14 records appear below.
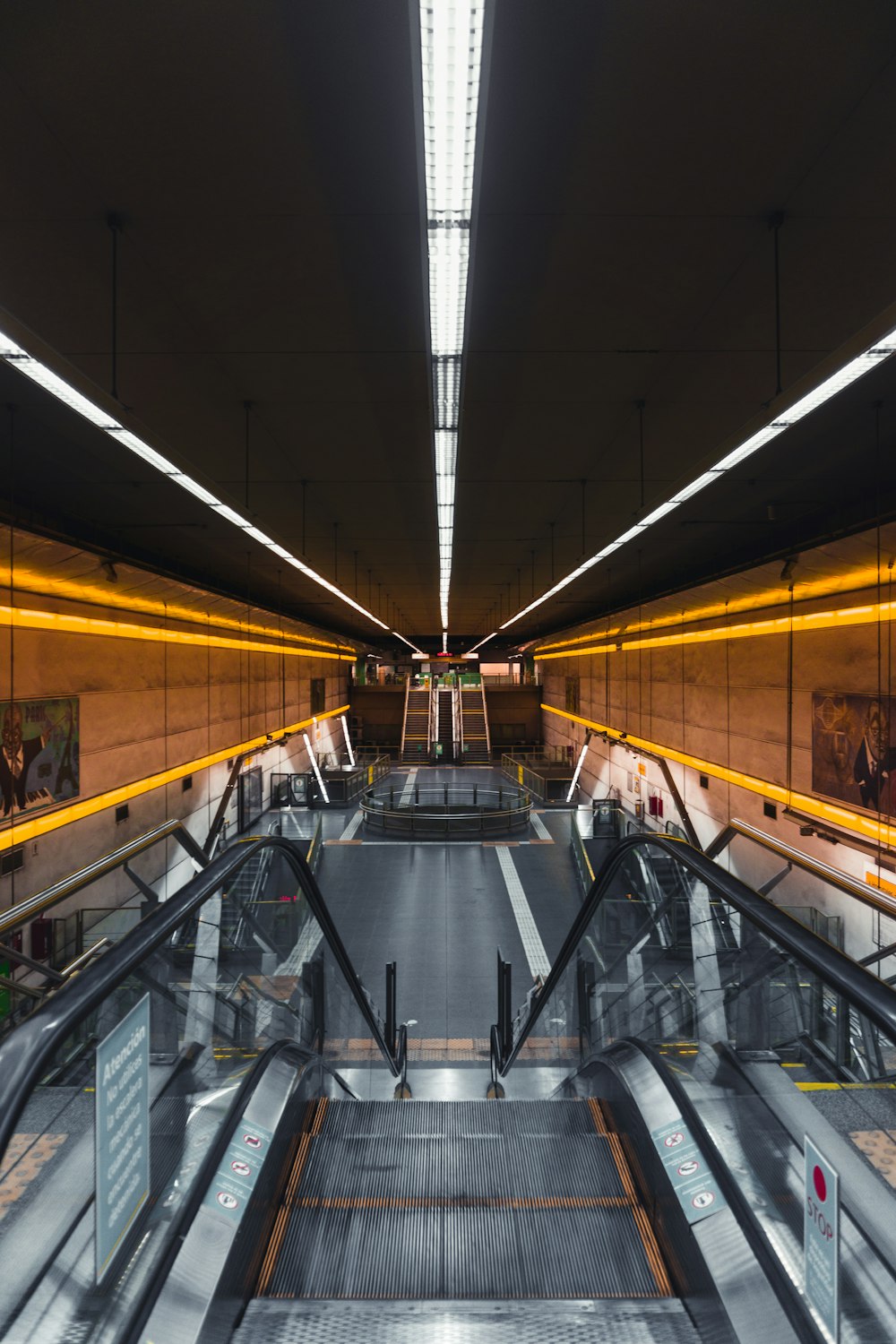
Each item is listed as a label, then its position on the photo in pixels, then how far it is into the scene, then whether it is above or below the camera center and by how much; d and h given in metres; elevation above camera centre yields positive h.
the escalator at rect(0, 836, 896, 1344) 1.54 -1.64
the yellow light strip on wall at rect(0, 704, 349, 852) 7.78 -1.85
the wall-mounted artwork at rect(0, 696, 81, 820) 7.72 -1.01
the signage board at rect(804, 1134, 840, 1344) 1.50 -1.30
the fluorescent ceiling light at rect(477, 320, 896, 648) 2.93 +1.37
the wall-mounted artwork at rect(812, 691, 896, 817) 7.68 -0.99
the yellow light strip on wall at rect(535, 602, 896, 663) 7.85 +0.68
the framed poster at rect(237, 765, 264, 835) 16.94 -3.34
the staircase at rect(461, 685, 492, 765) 31.31 -2.74
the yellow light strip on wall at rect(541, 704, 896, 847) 7.86 -1.82
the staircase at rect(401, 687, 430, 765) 32.12 -2.86
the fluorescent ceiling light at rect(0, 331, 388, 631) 2.90 +1.33
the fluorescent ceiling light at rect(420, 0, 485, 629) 1.79 +1.70
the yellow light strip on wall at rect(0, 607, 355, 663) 7.95 +0.65
